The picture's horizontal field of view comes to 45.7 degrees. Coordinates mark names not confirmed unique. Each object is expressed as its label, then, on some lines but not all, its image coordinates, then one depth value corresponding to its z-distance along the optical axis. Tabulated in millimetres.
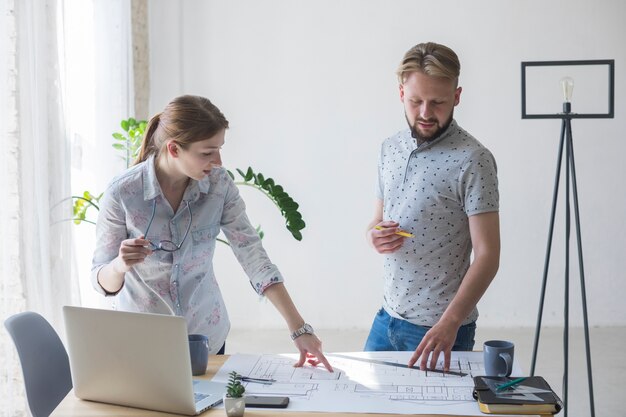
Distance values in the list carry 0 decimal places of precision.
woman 2102
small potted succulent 1696
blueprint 1744
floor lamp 3330
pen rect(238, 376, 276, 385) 1938
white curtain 3238
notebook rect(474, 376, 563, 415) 1681
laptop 1679
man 2082
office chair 2090
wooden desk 1713
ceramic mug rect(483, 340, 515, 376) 1898
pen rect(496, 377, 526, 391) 1762
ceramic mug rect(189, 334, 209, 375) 1984
